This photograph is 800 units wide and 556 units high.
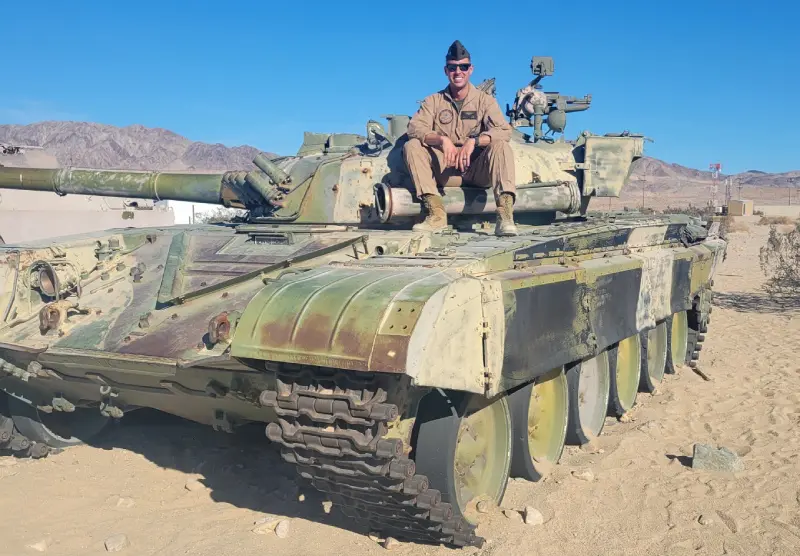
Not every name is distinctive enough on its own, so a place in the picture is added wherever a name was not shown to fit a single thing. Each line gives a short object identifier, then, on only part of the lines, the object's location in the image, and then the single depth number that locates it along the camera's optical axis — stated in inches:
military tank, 173.0
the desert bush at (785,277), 689.0
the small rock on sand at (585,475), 256.4
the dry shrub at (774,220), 1679.4
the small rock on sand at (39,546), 213.3
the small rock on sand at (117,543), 211.2
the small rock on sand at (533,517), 219.9
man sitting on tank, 251.6
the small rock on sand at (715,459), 259.0
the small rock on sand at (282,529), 214.4
